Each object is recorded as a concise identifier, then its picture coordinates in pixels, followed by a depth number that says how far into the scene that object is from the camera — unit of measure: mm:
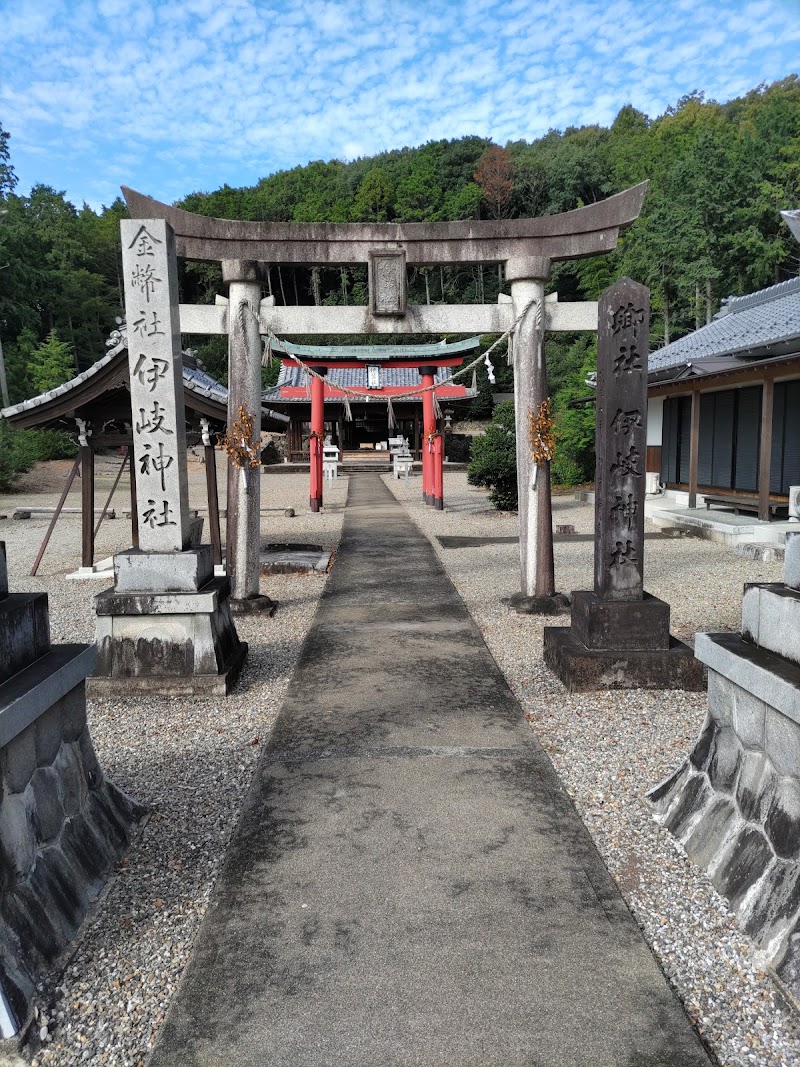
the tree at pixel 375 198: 57438
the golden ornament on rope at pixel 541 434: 7047
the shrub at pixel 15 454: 23500
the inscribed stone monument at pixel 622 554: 5016
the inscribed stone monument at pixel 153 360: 5262
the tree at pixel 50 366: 34031
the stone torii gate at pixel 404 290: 7051
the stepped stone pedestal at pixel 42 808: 2201
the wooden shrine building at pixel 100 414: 9258
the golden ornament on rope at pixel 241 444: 7098
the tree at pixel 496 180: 54625
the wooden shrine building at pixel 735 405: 11930
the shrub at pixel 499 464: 16656
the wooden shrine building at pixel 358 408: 32062
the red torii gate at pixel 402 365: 18172
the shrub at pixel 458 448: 36250
